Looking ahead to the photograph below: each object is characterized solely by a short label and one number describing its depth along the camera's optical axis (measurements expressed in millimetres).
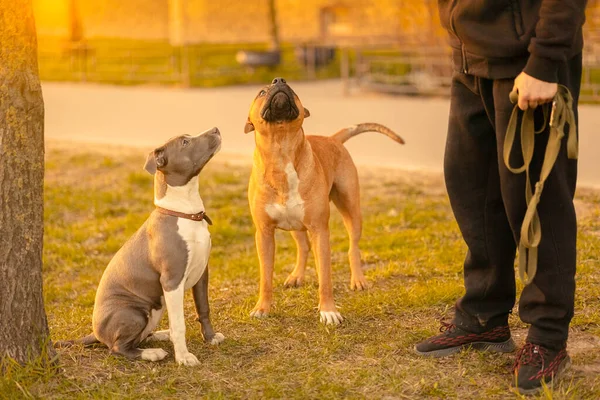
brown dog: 4688
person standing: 3545
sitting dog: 4254
